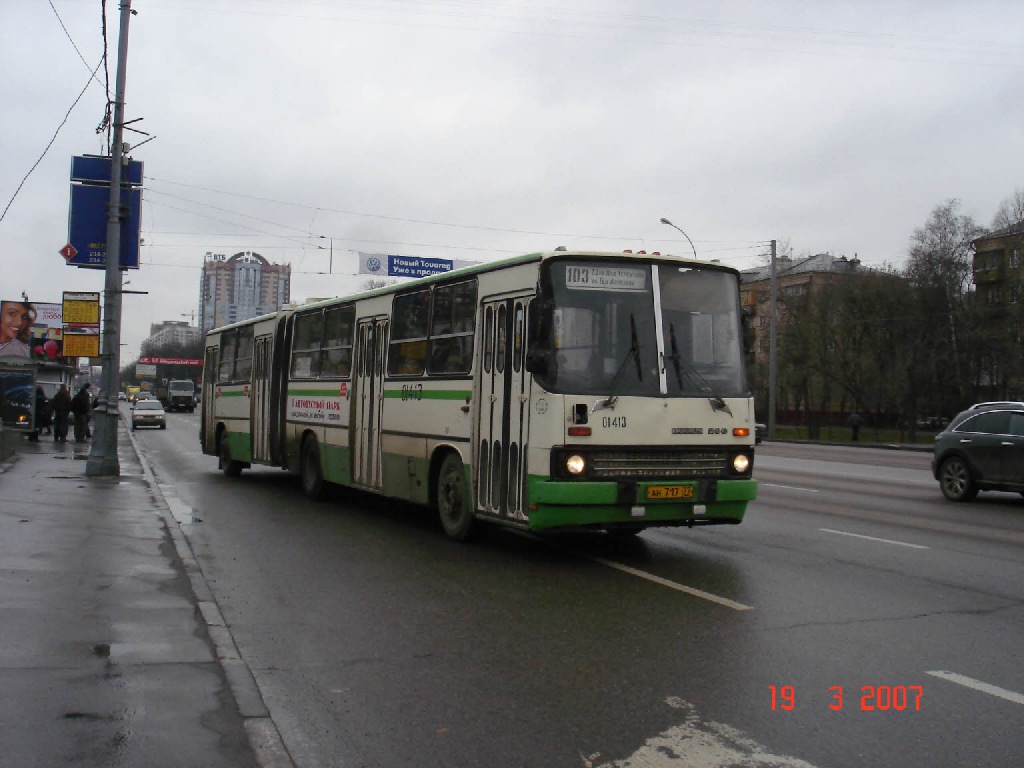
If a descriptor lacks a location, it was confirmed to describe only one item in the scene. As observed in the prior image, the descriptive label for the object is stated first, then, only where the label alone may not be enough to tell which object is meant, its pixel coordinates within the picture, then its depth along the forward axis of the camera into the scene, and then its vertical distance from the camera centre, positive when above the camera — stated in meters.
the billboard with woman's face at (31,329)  31.94 +4.13
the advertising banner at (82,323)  22.11 +1.88
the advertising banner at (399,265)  40.12 +5.94
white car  47.70 -0.43
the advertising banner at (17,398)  29.89 +0.20
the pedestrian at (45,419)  33.19 -0.46
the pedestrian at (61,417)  31.14 -0.35
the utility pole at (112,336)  18.39 +1.29
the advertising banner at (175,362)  124.56 +5.69
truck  77.25 +0.96
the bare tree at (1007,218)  58.80 +12.11
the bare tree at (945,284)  54.94 +7.77
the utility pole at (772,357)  49.62 +3.02
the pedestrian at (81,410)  31.31 -0.13
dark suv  16.17 -0.53
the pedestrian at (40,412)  31.27 -0.23
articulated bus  9.12 +0.16
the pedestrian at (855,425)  51.55 -0.36
